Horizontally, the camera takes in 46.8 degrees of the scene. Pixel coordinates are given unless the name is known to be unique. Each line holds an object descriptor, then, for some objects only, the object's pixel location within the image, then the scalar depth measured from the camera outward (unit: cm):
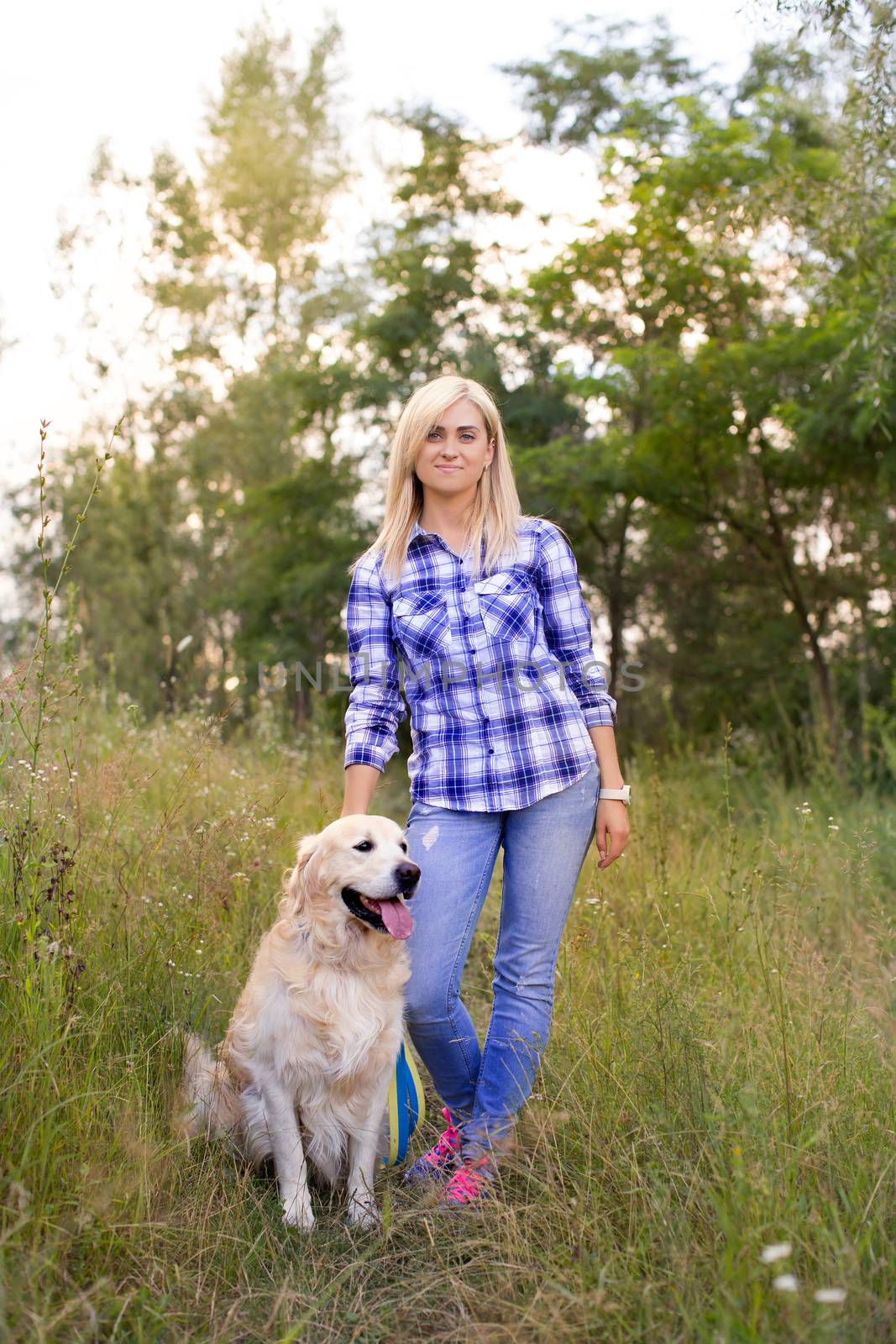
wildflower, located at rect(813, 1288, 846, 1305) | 160
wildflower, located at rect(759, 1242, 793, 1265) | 169
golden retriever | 282
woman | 287
